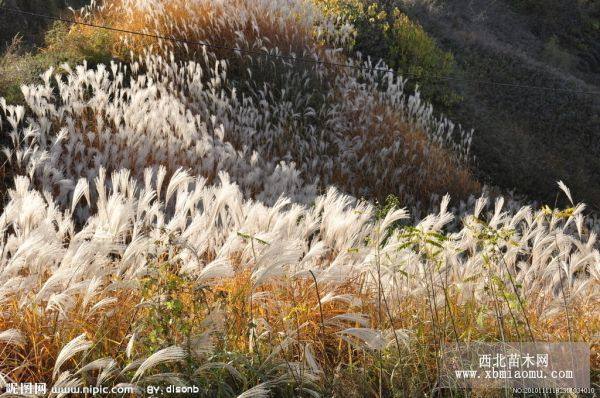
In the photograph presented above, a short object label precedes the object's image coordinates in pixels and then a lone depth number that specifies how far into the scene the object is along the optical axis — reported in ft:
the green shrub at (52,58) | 21.35
